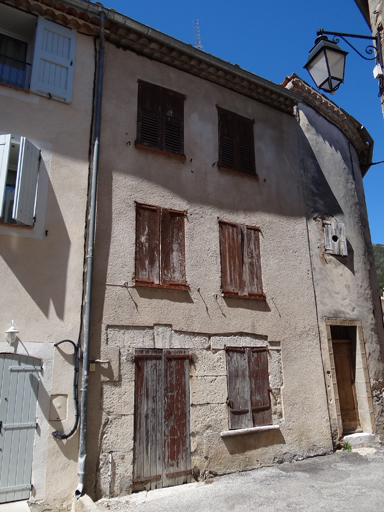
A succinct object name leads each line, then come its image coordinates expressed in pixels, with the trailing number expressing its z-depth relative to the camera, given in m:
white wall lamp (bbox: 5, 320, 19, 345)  5.79
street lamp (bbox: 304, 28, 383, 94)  5.24
